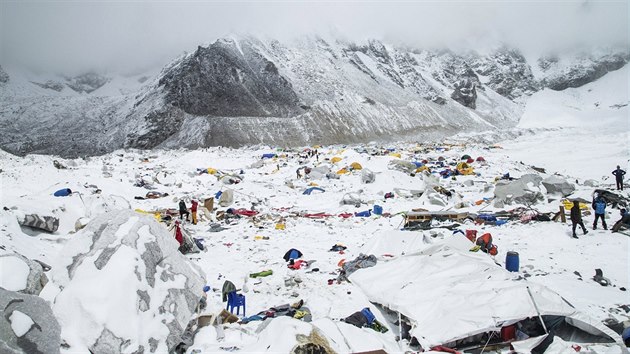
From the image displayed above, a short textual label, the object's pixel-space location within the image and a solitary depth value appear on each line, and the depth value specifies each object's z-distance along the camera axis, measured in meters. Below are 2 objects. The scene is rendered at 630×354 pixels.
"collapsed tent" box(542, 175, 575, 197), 14.54
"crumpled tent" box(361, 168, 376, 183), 19.20
